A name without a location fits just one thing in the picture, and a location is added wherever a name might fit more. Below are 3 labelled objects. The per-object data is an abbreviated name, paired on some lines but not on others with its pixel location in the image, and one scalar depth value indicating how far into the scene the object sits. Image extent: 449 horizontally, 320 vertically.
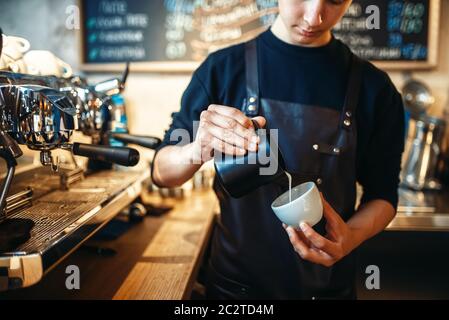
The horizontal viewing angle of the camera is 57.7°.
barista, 1.03
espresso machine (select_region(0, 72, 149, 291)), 0.71
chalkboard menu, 1.95
